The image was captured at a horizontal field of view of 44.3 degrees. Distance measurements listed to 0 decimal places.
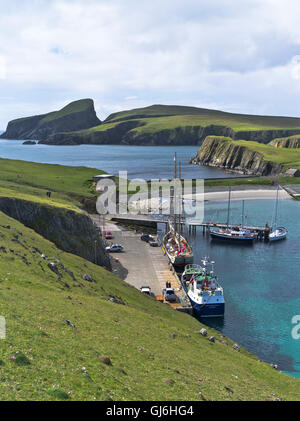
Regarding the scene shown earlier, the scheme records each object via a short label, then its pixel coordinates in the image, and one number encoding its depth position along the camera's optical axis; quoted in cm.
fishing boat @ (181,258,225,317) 5375
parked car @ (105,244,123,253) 7388
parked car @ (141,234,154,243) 8600
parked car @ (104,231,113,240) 8394
